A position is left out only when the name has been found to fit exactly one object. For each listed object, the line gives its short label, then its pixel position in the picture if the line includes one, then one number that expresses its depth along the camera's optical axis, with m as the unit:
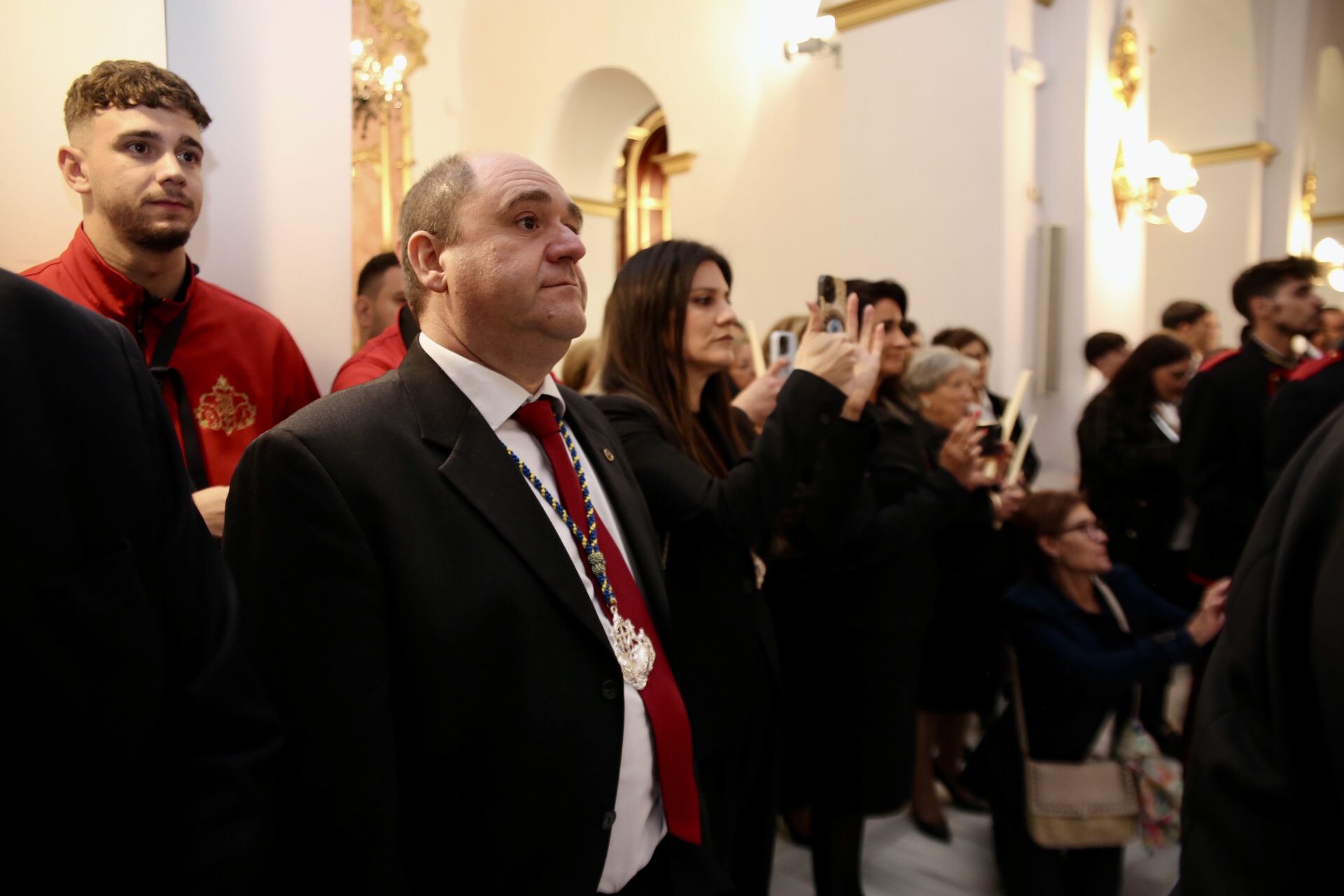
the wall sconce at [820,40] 6.82
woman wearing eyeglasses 2.70
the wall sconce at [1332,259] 9.91
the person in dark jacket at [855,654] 2.74
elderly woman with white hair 3.51
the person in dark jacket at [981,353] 4.89
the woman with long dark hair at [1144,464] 4.16
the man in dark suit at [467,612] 1.23
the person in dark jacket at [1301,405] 2.95
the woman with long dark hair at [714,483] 2.10
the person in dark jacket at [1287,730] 0.91
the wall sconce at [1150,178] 6.65
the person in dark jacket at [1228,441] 3.68
